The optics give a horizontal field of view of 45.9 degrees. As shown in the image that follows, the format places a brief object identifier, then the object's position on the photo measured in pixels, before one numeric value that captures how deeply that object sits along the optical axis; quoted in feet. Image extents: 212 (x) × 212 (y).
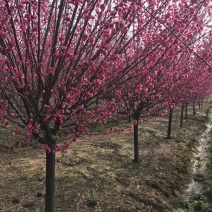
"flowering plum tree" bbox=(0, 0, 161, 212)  13.60
